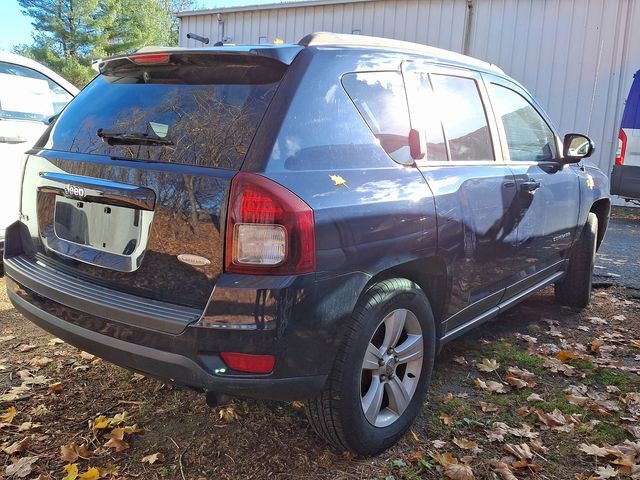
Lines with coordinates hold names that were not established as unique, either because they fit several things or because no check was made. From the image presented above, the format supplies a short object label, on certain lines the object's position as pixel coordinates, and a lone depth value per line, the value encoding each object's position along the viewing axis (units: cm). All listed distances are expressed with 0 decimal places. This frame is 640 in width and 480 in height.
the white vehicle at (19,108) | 454
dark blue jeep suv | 200
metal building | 1162
